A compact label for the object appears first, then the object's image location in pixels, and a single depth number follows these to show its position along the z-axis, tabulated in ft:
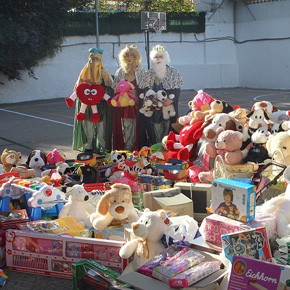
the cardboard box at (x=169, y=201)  15.76
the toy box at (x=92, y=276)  11.22
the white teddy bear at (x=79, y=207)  15.39
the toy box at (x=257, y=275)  9.46
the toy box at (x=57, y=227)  13.80
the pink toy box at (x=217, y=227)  11.88
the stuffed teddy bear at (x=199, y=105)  22.77
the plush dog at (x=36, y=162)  21.34
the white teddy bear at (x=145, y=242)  12.20
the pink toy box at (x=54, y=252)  12.75
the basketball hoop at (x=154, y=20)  54.34
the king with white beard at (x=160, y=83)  24.89
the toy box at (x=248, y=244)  10.90
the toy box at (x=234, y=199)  11.95
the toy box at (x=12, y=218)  14.28
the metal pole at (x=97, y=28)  63.01
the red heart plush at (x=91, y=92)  25.63
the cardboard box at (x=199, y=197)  16.80
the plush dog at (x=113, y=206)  13.98
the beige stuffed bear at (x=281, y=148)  17.22
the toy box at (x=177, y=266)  10.81
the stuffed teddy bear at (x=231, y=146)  18.30
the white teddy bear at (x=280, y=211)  12.66
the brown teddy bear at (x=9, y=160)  21.25
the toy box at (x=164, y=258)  11.25
